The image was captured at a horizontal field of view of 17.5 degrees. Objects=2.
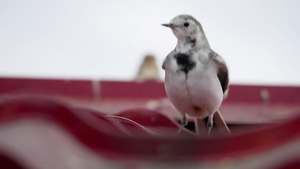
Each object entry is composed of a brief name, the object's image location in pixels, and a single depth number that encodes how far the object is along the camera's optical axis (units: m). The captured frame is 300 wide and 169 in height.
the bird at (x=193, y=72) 4.57
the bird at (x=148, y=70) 14.86
